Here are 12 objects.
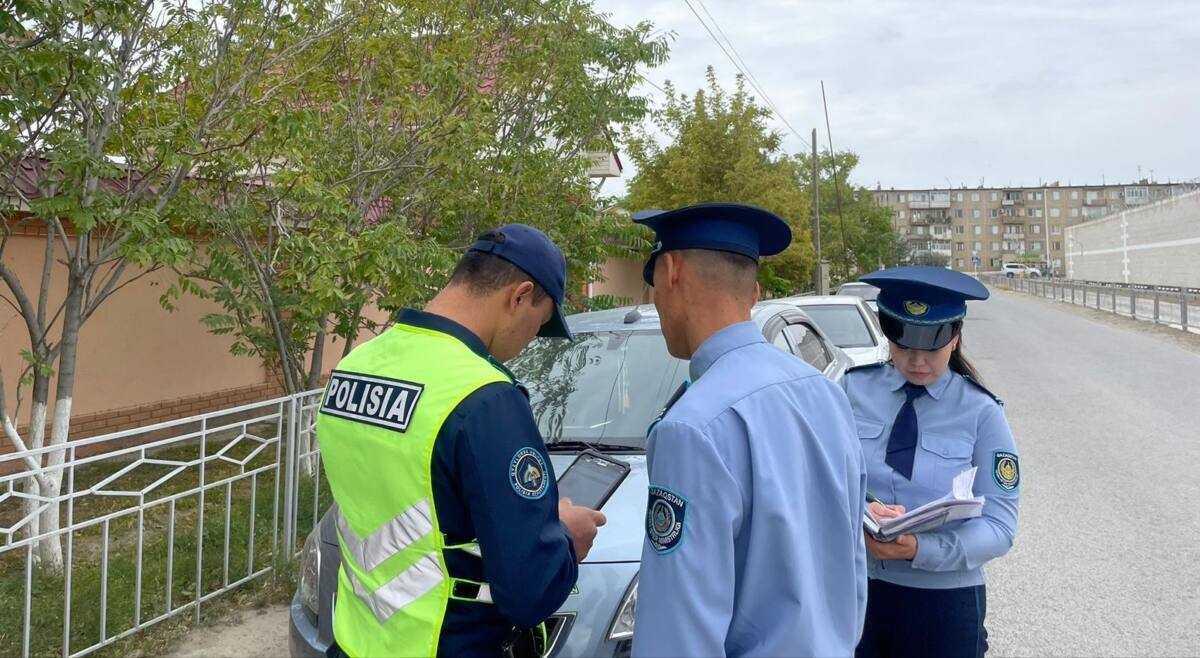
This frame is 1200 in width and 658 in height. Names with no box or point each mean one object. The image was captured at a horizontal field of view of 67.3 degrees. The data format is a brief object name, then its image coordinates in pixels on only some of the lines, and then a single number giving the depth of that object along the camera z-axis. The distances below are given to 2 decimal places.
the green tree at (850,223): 41.25
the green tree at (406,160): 6.00
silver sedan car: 2.81
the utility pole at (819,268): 27.91
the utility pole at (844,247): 35.31
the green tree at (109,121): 4.66
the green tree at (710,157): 20.61
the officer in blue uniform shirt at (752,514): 1.42
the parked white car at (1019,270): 90.31
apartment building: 124.62
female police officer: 2.55
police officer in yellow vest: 1.80
